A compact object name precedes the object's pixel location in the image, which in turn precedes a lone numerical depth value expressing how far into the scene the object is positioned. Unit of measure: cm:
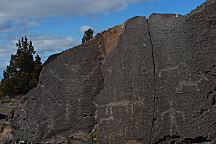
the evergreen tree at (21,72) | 1435
